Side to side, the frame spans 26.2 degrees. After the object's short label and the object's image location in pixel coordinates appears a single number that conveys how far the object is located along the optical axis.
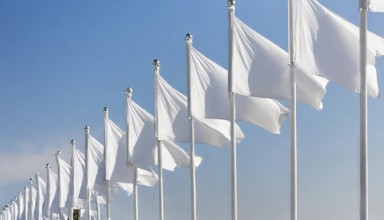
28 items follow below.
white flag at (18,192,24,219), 86.34
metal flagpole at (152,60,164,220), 35.25
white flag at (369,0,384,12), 21.23
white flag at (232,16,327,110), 27.50
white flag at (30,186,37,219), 73.12
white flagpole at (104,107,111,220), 42.14
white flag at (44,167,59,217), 60.75
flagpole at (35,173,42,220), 68.18
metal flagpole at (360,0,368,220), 19.70
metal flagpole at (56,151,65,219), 55.80
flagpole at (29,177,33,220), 71.75
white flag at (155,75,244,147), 34.56
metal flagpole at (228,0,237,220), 28.69
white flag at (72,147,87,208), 51.03
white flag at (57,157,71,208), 56.05
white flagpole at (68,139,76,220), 51.37
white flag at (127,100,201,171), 37.47
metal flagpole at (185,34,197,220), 32.09
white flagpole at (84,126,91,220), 46.29
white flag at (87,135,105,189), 46.38
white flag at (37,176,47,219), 68.38
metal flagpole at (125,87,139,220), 38.62
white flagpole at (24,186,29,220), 78.14
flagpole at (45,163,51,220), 61.12
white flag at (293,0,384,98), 23.58
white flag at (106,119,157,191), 40.97
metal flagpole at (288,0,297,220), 24.61
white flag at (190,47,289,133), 31.30
